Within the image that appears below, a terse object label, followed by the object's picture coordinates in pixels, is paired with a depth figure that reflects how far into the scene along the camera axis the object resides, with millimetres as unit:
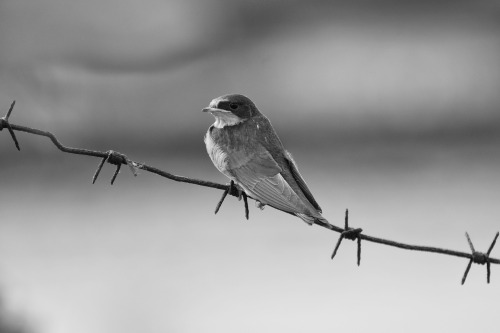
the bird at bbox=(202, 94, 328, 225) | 8336
